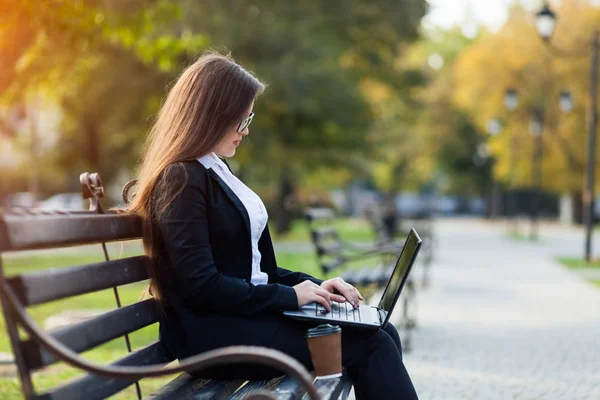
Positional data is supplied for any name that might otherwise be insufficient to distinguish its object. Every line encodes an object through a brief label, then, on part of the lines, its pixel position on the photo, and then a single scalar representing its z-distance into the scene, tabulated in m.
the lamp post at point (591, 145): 19.47
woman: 3.27
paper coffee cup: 3.15
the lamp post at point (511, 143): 33.56
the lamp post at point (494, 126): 40.28
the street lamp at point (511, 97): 33.53
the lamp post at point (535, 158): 32.80
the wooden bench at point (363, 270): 7.84
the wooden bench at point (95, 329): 2.57
